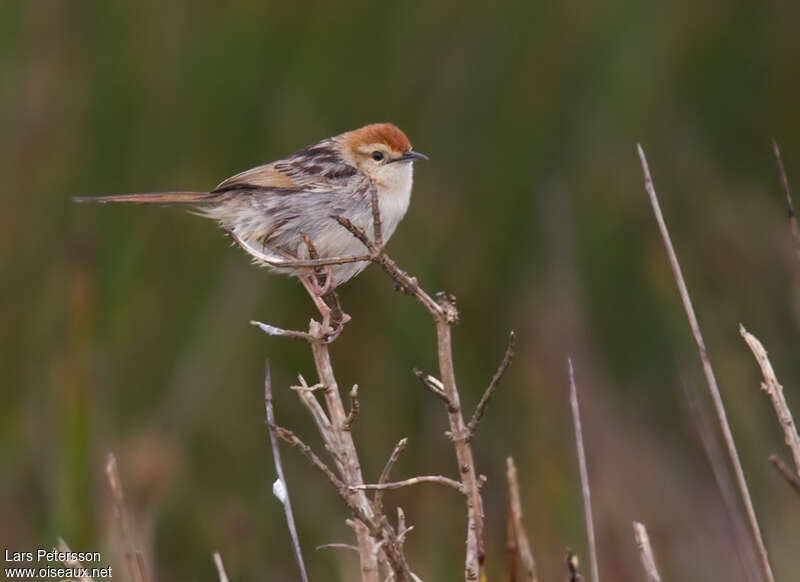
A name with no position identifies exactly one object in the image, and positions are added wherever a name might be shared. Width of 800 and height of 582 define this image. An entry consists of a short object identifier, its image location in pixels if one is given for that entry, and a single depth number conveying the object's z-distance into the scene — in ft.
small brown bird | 28.14
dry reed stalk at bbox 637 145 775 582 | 15.88
